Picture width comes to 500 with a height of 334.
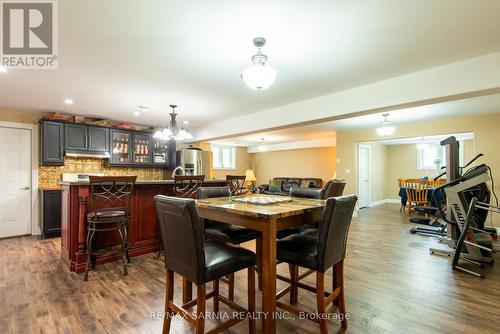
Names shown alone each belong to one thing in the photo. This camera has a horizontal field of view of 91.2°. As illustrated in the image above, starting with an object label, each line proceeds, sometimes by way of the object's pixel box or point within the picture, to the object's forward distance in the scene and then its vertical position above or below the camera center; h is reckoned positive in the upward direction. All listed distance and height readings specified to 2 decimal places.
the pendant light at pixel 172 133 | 4.10 +0.60
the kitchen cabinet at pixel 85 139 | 4.81 +0.58
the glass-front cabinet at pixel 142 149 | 5.77 +0.46
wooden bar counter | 2.90 -0.77
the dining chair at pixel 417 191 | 6.32 -0.64
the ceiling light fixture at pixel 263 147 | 9.60 +0.82
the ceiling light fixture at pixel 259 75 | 2.02 +0.77
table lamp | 7.84 -0.31
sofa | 7.84 -0.56
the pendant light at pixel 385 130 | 5.04 +0.77
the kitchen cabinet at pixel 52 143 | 4.57 +0.47
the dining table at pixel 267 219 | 1.56 -0.37
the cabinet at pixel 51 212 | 4.37 -0.80
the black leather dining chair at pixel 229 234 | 2.14 -0.62
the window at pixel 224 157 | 9.94 +0.45
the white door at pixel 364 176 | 7.40 -0.28
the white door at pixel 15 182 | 4.47 -0.26
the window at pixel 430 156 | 7.76 +0.35
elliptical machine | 2.98 -0.70
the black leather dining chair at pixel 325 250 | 1.59 -0.59
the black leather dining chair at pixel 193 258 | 1.40 -0.57
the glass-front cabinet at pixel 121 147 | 5.40 +0.46
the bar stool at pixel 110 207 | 2.76 -0.49
